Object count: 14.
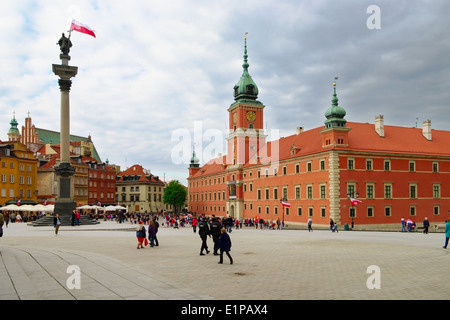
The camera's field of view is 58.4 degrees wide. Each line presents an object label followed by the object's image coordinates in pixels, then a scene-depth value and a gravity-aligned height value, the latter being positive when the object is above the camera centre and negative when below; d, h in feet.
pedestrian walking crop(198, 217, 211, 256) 58.57 -5.75
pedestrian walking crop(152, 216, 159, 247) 68.64 -5.49
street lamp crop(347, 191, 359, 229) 162.37 -8.03
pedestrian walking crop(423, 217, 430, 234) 109.04 -9.81
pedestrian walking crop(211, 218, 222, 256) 57.72 -5.74
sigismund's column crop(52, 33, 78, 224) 124.26 +13.44
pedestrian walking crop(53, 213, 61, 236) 87.66 -6.54
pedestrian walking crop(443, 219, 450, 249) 64.13 -6.56
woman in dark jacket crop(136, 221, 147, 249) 65.41 -6.60
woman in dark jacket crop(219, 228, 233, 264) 49.27 -6.29
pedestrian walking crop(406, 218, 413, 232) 127.03 -11.25
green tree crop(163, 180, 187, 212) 365.40 -1.48
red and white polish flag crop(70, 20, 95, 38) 109.40 +45.52
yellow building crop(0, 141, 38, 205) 216.56 +12.06
